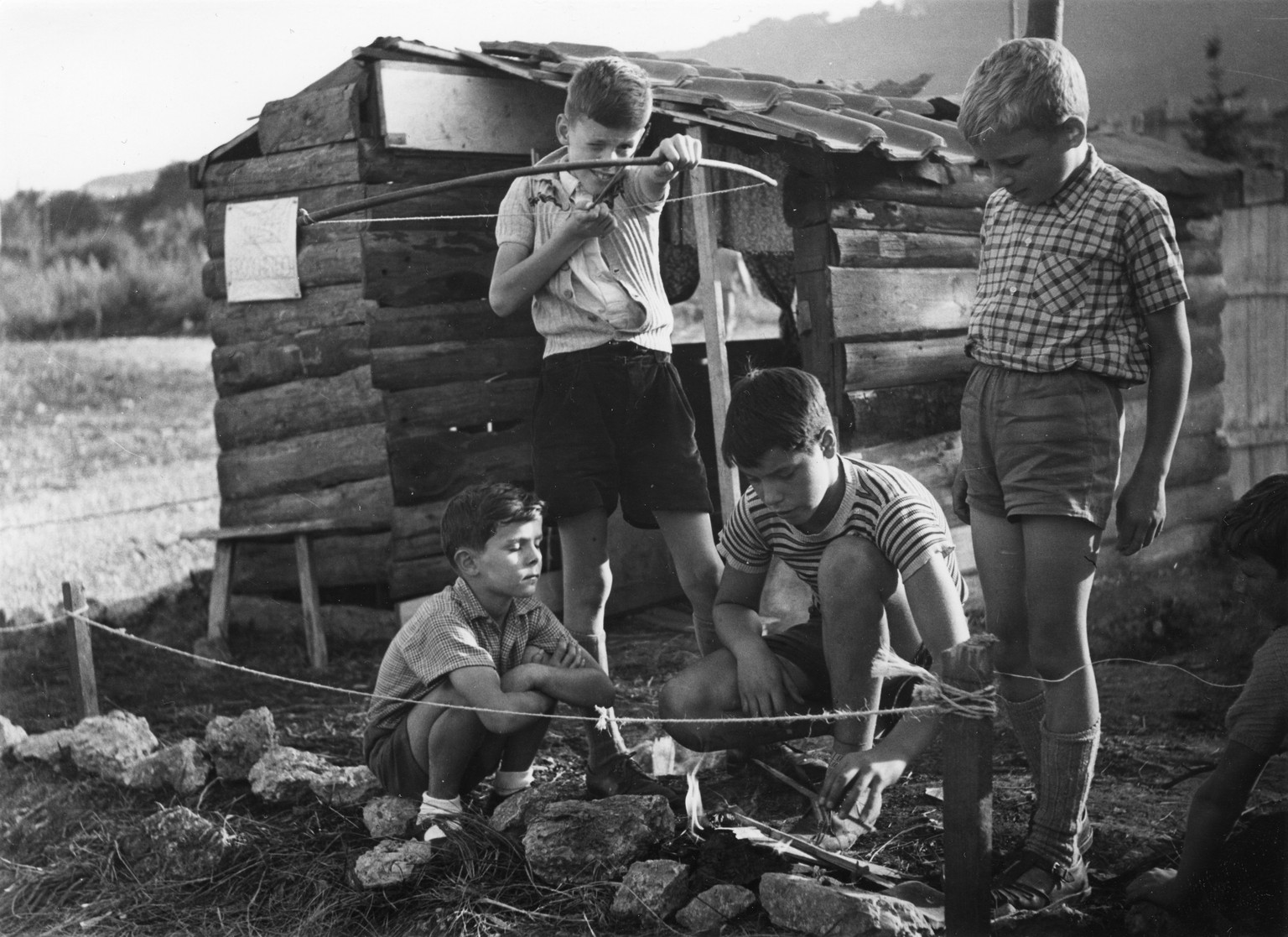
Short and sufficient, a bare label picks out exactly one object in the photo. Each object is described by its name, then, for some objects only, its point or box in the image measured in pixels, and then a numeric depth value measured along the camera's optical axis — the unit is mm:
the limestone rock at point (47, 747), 4148
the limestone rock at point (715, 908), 2662
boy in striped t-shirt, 2783
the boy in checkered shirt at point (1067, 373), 2652
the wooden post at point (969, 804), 2229
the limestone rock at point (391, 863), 2971
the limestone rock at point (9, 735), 4285
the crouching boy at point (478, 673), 3186
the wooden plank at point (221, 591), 5988
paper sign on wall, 6059
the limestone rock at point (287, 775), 3615
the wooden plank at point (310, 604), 5660
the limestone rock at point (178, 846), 3277
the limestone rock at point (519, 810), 3131
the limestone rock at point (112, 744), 3971
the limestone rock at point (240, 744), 3854
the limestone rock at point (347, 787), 3490
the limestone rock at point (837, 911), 2447
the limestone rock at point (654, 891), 2715
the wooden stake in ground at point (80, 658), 4348
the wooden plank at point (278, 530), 5805
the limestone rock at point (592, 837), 2916
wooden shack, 4965
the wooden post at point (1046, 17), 3506
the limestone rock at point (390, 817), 3262
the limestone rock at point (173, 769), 3783
